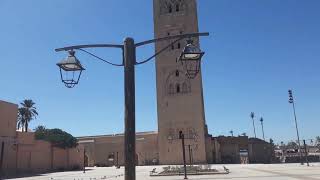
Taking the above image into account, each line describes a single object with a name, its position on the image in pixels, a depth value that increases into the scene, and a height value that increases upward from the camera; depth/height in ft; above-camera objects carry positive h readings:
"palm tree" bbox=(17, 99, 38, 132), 128.62 +14.67
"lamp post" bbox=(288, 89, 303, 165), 84.71 +11.73
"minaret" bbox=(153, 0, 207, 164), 108.93 +13.67
